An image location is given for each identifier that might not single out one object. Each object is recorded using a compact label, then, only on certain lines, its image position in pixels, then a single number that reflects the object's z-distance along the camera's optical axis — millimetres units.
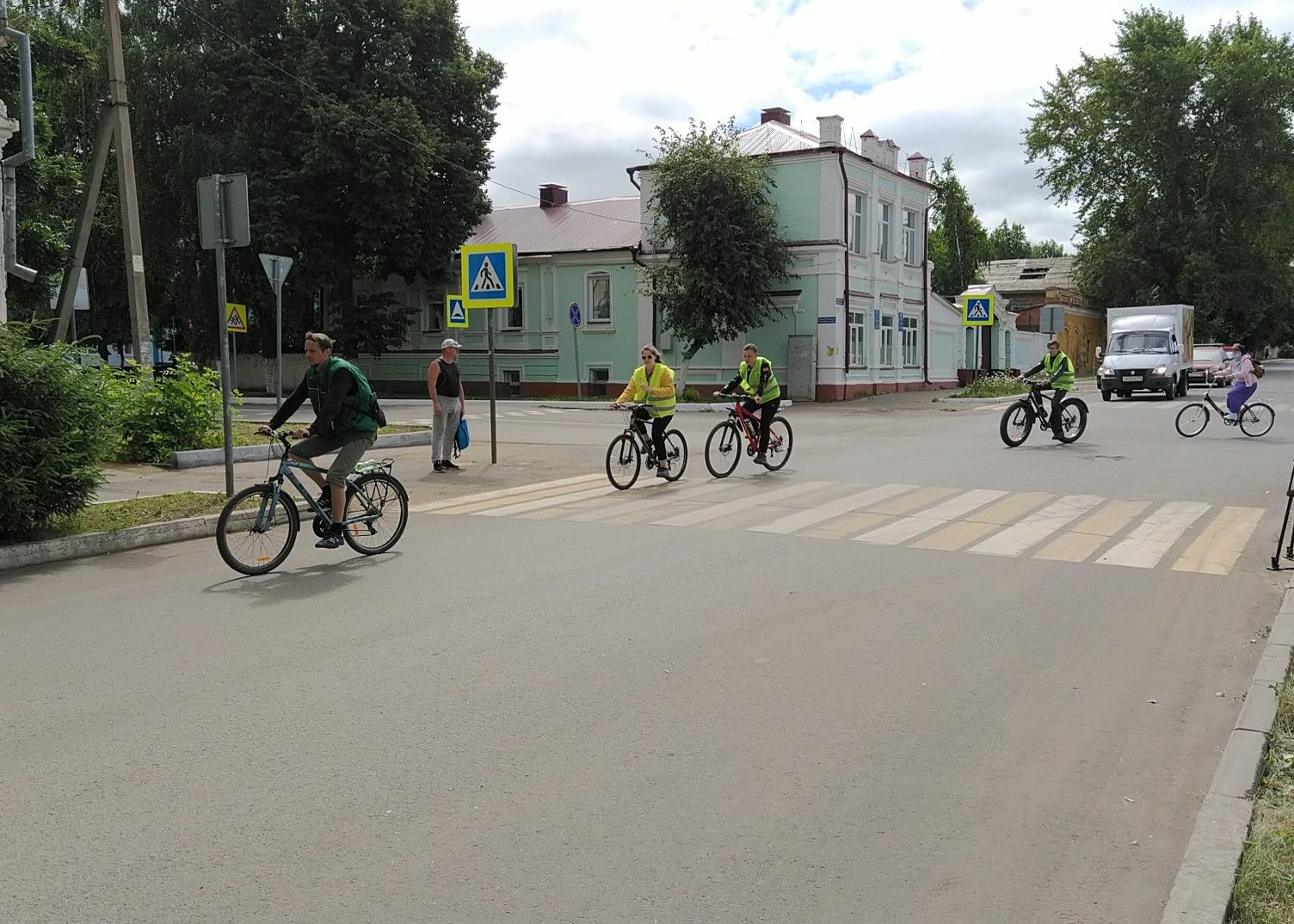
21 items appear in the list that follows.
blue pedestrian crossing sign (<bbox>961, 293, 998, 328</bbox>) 30984
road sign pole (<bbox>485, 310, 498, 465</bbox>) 15695
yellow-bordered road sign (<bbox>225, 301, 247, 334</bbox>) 26328
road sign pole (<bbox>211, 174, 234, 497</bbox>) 10602
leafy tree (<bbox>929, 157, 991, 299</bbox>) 66938
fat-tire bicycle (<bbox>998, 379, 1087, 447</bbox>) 18172
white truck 33469
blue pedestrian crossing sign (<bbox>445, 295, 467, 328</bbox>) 26781
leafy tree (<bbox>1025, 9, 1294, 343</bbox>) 51656
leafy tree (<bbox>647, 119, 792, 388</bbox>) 31719
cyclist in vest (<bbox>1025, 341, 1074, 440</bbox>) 18359
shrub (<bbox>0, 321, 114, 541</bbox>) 8438
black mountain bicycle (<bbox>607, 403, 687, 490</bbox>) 13375
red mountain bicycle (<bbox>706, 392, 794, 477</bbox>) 14727
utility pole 16828
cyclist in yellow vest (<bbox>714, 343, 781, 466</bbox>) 15062
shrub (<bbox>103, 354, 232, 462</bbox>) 14555
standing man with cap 14789
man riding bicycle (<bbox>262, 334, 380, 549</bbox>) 8805
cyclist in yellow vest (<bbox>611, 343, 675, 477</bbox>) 13664
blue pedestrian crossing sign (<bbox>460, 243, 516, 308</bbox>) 15359
